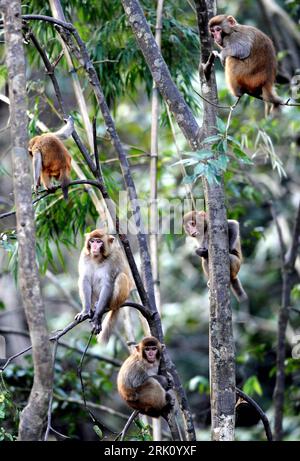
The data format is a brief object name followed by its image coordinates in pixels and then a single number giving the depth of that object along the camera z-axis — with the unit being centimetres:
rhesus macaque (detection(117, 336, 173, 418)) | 1030
